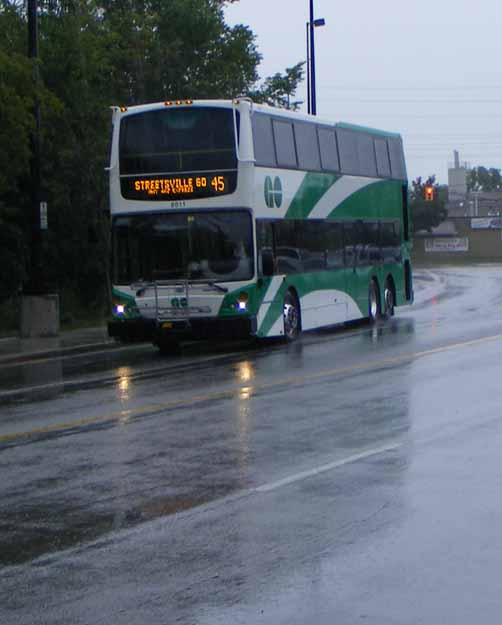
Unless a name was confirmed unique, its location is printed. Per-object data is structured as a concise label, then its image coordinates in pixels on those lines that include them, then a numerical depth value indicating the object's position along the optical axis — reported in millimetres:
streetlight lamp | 45062
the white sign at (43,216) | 26578
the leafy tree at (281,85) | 47062
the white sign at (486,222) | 113575
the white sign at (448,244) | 103312
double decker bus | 22266
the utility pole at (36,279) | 26453
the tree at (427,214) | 104875
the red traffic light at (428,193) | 63969
